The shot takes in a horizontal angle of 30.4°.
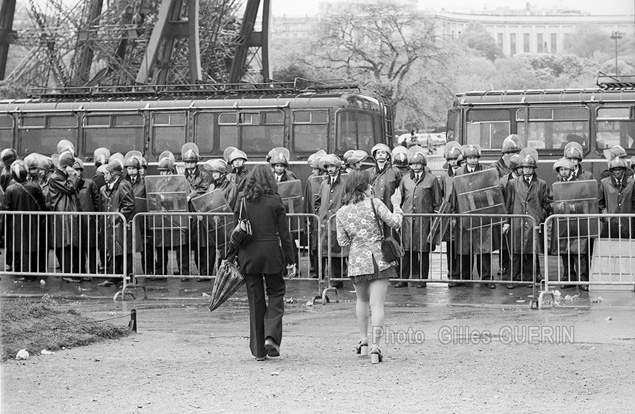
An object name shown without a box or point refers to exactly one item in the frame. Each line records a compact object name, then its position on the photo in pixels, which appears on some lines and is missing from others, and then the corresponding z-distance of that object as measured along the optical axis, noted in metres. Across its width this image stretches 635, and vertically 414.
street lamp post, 78.12
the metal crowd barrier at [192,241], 16.78
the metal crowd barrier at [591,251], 14.62
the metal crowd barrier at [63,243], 17.05
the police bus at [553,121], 24.41
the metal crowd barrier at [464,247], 16.31
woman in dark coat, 10.85
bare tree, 62.06
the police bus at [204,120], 25.52
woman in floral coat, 10.73
